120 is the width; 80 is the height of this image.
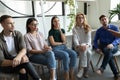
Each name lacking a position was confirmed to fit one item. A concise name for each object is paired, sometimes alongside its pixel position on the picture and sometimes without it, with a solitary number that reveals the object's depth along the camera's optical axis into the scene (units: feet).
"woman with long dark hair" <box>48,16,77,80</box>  9.86
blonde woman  10.61
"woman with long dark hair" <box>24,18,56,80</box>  8.99
